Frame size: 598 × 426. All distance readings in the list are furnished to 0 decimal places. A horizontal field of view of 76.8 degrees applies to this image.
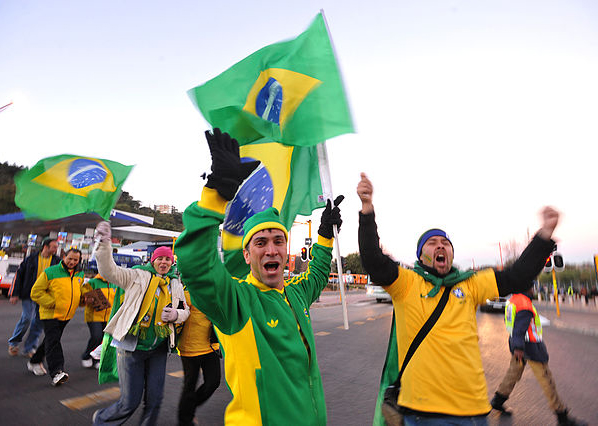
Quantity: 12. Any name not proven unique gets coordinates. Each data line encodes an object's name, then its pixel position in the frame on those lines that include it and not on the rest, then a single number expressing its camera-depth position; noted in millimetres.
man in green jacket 1603
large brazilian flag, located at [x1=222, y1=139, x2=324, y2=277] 3281
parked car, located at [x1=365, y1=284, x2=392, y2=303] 24894
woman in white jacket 3266
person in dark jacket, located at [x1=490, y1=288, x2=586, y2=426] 4129
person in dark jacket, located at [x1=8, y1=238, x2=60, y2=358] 6730
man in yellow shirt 2307
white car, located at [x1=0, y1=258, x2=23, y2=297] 16578
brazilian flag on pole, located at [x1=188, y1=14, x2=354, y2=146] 3117
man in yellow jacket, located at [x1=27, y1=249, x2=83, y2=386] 5164
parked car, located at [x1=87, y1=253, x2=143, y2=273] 24806
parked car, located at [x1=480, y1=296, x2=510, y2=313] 20281
